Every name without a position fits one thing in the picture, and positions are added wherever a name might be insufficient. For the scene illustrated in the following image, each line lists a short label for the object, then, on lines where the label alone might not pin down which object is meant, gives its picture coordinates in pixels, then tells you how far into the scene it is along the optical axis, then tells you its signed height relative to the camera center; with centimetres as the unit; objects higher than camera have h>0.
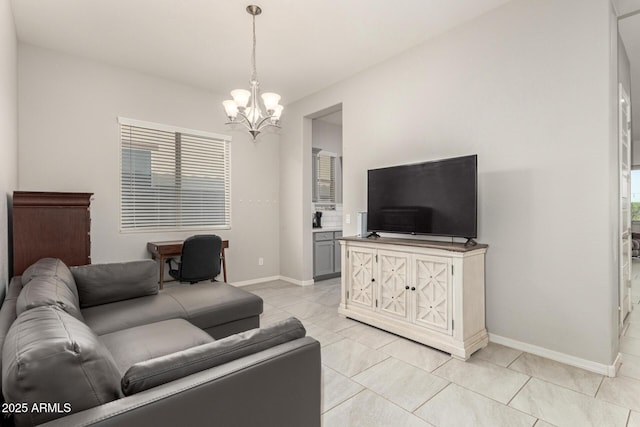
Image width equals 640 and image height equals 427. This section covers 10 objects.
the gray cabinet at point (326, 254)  542 -74
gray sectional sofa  83 -53
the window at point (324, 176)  591 +69
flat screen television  286 +14
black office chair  385 -57
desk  401 -47
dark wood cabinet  270 -12
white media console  269 -75
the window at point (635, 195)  805 +40
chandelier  289 +101
